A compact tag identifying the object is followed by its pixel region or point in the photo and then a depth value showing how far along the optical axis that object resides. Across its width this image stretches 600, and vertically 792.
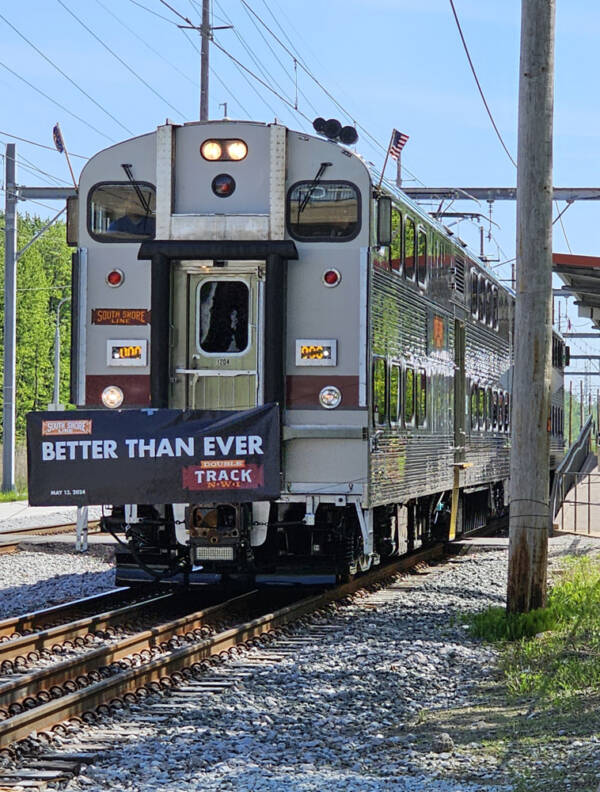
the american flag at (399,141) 24.80
